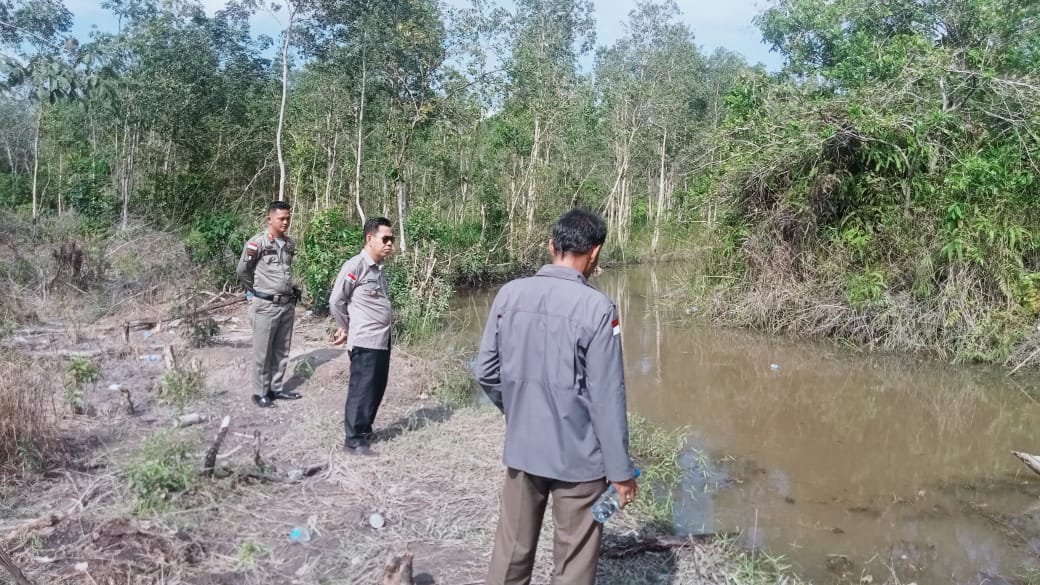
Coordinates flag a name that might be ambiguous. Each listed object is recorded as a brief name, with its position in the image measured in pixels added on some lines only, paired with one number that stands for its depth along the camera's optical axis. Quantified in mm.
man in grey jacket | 2402
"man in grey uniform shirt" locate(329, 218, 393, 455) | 4781
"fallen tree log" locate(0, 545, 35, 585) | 2505
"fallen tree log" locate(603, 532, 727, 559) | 3584
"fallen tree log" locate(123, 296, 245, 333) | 8102
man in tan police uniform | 5645
